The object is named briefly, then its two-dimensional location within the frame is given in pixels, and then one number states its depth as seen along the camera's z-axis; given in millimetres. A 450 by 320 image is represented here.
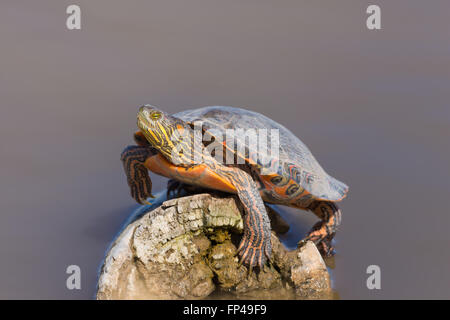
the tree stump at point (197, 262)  3525
